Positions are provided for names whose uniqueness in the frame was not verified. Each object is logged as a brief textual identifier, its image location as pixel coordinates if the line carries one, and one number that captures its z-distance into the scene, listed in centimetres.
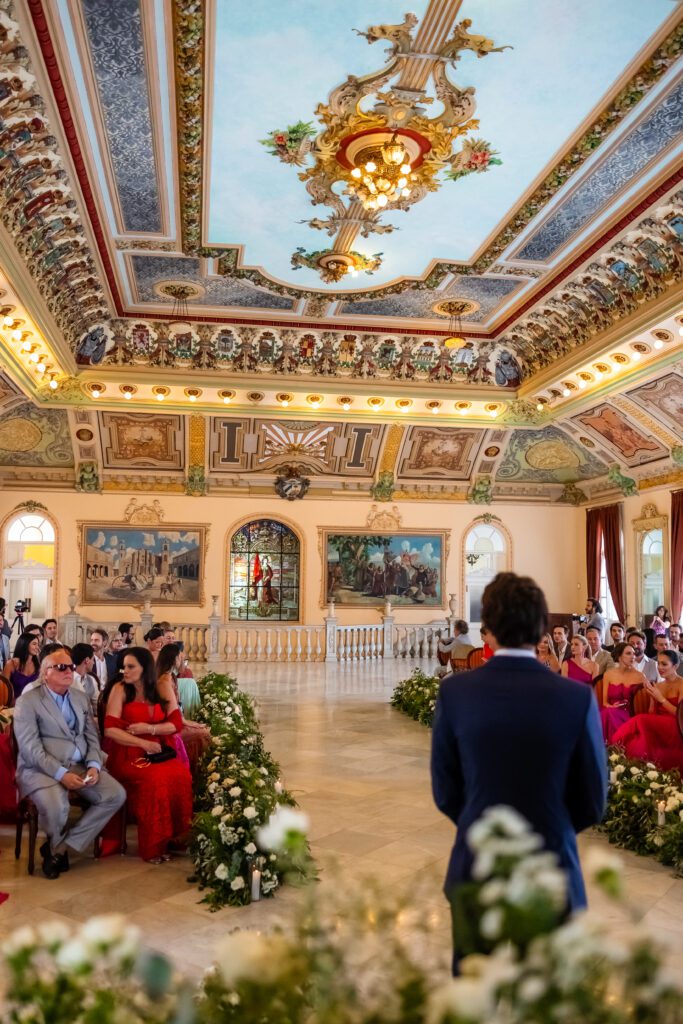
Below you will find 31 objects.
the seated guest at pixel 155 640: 860
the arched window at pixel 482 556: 2373
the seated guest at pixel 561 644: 1027
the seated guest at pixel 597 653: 930
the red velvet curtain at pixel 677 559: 1858
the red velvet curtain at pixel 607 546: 2145
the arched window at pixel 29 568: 2169
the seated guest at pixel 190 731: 749
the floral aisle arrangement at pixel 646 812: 592
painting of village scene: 2156
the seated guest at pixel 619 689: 842
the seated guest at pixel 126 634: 1153
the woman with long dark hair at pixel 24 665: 912
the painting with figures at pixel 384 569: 2261
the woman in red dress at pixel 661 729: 755
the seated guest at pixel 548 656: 965
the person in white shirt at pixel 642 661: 897
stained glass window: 2245
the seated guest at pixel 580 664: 924
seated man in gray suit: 562
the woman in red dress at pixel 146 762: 598
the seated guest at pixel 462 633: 1284
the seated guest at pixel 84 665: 809
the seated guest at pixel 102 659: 958
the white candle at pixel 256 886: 519
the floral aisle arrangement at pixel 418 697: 1180
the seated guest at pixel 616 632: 1222
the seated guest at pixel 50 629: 1141
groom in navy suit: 246
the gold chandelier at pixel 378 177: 1026
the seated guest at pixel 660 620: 1634
